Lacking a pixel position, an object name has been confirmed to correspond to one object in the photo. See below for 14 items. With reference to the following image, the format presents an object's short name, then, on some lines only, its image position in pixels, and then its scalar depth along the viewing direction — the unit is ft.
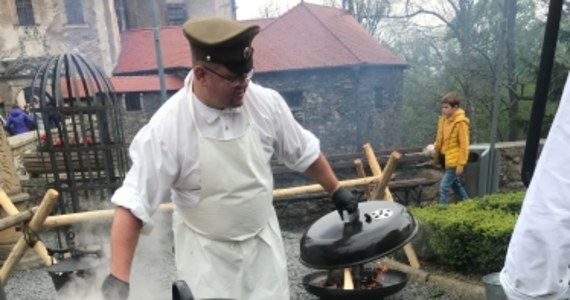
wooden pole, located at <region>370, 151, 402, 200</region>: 13.52
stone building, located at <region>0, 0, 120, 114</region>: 70.03
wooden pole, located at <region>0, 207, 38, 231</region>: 10.42
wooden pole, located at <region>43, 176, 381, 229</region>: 11.54
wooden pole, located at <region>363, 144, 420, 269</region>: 15.24
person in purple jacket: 37.70
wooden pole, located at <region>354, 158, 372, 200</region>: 15.23
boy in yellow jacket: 20.26
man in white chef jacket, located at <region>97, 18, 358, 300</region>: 6.08
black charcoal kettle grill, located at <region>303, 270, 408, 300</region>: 11.69
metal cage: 14.69
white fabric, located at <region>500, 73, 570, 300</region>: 3.67
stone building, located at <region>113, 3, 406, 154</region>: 55.98
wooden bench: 25.45
